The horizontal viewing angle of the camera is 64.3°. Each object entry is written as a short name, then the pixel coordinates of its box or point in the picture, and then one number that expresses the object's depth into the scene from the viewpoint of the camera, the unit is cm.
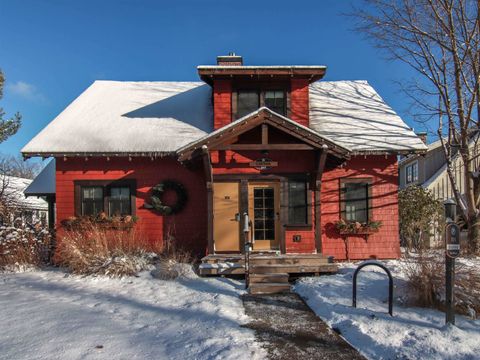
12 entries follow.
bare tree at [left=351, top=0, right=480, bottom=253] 1215
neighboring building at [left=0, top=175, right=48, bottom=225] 1193
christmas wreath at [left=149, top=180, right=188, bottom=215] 1136
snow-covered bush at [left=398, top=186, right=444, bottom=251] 1473
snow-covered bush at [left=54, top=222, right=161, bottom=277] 884
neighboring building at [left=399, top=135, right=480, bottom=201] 2031
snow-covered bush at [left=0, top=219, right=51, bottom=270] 985
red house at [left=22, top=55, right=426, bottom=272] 1091
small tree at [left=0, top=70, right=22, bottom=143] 1830
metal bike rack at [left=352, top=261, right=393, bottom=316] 602
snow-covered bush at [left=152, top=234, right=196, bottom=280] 872
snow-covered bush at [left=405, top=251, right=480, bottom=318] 603
